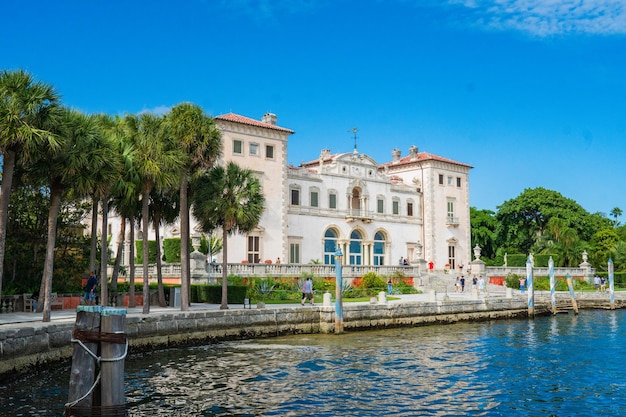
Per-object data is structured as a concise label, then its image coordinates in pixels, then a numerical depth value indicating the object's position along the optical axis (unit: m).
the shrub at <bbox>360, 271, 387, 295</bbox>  43.73
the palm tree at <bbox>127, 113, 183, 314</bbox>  24.52
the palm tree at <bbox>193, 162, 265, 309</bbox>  28.03
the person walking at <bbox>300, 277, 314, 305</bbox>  31.02
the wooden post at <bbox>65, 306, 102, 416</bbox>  9.84
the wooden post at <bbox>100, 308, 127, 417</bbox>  9.93
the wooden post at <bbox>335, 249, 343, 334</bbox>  28.72
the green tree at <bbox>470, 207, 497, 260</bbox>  76.50
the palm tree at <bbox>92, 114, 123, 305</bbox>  21.89
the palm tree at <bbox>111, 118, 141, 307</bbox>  24.69
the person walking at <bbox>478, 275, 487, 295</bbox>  45.03
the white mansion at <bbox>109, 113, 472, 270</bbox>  48.91
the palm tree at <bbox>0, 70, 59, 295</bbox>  18.64
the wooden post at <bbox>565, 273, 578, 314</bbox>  43.62
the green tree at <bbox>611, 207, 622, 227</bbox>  103.62
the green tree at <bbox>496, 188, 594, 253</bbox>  73.25
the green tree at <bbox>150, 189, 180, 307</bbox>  29.17
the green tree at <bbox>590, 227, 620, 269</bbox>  65.81
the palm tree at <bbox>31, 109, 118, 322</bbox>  20.58
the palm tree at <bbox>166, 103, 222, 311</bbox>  26.39
